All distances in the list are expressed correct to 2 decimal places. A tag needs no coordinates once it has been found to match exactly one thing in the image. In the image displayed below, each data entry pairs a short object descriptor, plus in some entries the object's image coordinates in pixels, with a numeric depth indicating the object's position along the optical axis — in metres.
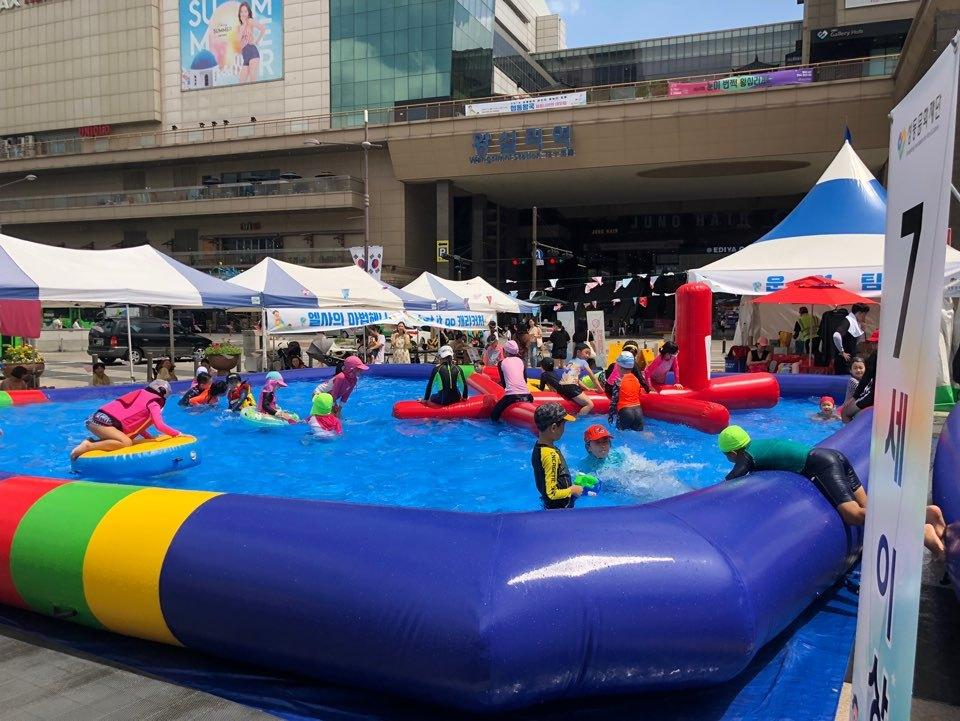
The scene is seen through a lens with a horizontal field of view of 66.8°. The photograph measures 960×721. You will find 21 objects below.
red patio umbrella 12.91
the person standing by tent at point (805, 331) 16.53
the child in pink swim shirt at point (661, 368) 12.15
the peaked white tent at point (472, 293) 21.48
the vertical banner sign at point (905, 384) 1.43
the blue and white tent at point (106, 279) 10.74
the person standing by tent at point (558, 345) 20.17
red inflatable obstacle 11.99
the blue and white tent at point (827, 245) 13.37
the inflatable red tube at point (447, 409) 11.69
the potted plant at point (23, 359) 14.23
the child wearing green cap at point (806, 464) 4.66
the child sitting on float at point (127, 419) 7.97
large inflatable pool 3.26
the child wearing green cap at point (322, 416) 10.45
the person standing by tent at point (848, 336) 14.24
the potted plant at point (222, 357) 17.20
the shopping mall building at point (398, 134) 35.72
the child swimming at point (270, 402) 11.30
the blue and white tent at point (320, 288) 15.51
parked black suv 23.17
